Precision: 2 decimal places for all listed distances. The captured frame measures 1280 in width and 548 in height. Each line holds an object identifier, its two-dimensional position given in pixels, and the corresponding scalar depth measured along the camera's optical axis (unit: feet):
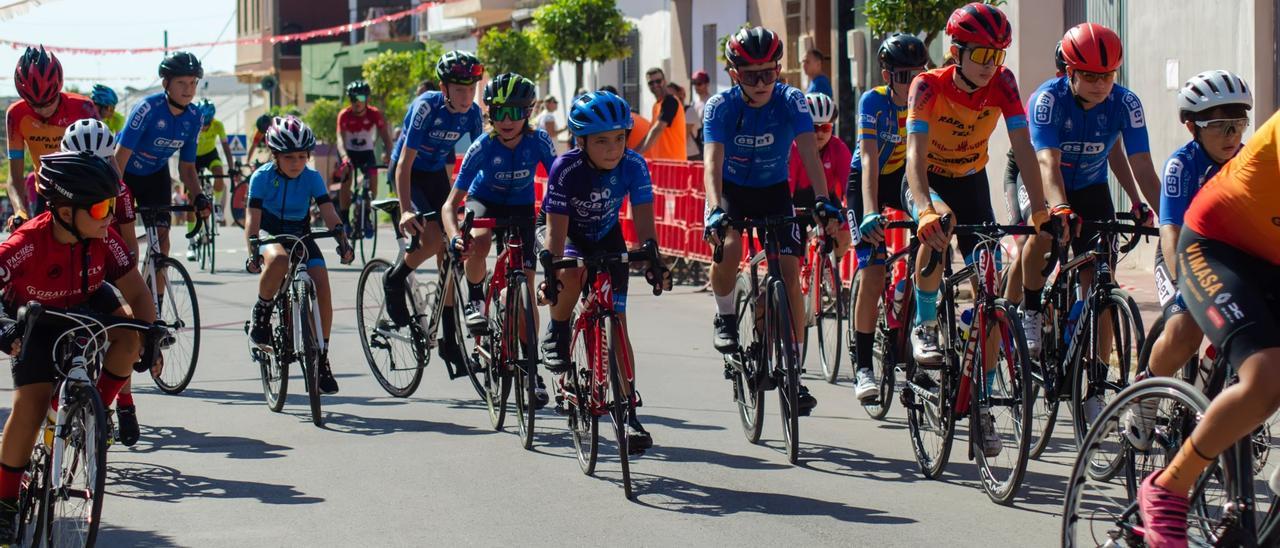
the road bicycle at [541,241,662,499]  24.72
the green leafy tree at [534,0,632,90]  109.91
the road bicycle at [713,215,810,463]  26.61
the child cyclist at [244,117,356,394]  32.81
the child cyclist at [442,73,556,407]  31.04
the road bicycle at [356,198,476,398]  34.12
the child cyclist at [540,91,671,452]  26.27
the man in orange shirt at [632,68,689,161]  63.98
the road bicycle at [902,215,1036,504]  23.12
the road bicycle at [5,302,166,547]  20.18
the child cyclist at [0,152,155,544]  21.08
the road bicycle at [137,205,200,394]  36.24
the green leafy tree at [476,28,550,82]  132.26
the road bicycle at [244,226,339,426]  31.30
